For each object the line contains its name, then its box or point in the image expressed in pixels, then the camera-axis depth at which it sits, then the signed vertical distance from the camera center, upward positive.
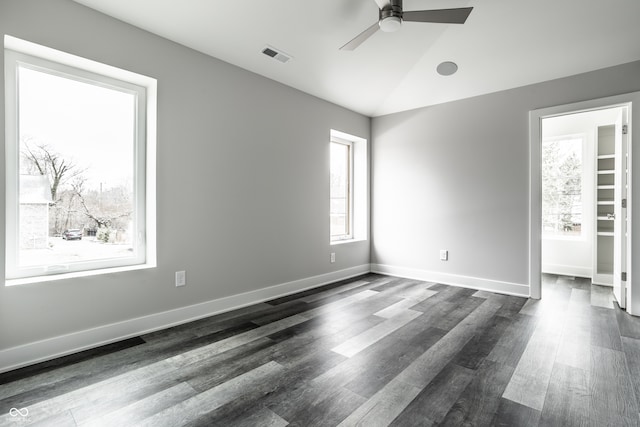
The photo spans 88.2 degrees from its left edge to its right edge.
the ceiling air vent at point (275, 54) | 3.11 +1.52
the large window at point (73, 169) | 2.21 +0.30
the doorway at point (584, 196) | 3.32 +0.20
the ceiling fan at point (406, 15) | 2.29 +1.38
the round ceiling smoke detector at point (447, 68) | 3.70 +1.62
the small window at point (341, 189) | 4.80 +0.32
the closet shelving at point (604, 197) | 4.48 +0.20
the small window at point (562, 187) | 4.96 +0.37
